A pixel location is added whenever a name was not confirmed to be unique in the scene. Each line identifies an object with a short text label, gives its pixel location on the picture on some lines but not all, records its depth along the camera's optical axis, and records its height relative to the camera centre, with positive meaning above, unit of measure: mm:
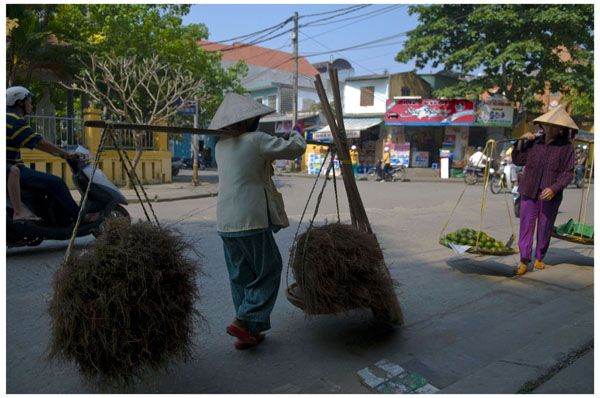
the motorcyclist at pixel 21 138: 4961 +285
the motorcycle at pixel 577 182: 17594 -315
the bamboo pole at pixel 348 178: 3277 -51
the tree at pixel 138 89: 13473 +2481
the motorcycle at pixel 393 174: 21156 -130
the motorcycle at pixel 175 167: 20422 +35
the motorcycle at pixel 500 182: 14561 -300
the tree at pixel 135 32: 15086 +4350
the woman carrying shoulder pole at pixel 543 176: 4742 -31
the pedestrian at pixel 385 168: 21088 +123
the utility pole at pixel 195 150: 15095 +594
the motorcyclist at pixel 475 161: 17281 +380
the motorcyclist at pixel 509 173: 13258 -17
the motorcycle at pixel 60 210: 5367 -488
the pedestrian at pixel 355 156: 23284 +694
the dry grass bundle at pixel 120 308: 2330 -672
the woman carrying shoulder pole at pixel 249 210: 2930 -240
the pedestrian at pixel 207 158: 32500 +696
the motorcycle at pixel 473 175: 16922 -104
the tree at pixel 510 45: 19125 +5195
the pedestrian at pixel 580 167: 17783 +228
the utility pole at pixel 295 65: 21961 +4779
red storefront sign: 23266 +2835
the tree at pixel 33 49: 12266 +3118
